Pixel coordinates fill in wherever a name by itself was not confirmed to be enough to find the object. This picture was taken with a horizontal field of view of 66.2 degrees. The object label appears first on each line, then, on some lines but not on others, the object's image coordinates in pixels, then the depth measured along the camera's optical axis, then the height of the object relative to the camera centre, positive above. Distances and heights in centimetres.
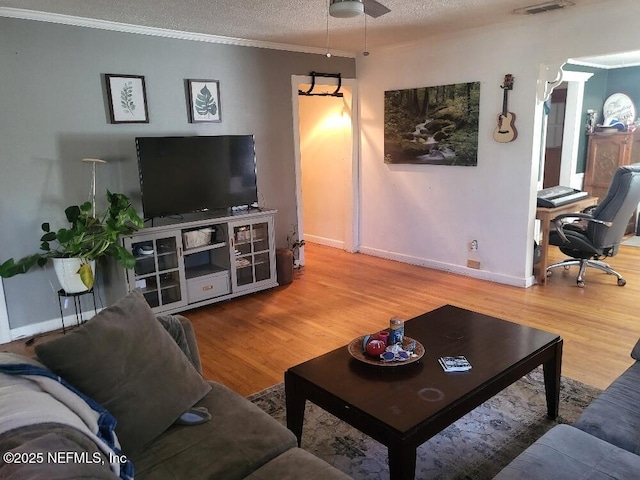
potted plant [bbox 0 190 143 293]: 334 -65
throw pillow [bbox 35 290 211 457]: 148 -70
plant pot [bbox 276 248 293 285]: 466 -114
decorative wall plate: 613 +31
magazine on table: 201 -92
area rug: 207 -135
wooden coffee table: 169 -94
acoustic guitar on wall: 419 +13
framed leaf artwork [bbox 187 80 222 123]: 423 +39
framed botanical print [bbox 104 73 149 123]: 377 +38
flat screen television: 377 -22
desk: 432 -77
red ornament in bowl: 209 -87
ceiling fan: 226 +61
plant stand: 367 -119
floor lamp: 375 -31
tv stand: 376 -94
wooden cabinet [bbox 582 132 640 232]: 596 -28
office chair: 401 -80
